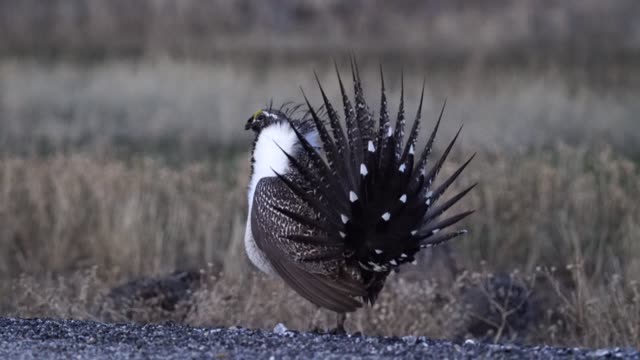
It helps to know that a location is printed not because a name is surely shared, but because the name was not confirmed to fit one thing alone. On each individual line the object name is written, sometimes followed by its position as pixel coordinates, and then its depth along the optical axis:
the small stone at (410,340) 13.19
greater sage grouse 14.16
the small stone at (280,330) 13.97
